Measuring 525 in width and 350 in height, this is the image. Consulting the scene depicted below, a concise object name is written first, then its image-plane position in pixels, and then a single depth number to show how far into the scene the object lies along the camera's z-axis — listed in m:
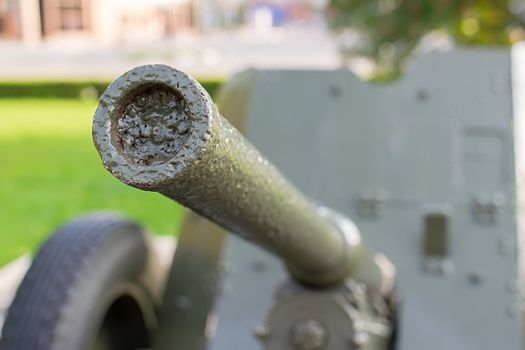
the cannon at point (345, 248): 2.12
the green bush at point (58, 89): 16.53
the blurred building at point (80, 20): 25.22
